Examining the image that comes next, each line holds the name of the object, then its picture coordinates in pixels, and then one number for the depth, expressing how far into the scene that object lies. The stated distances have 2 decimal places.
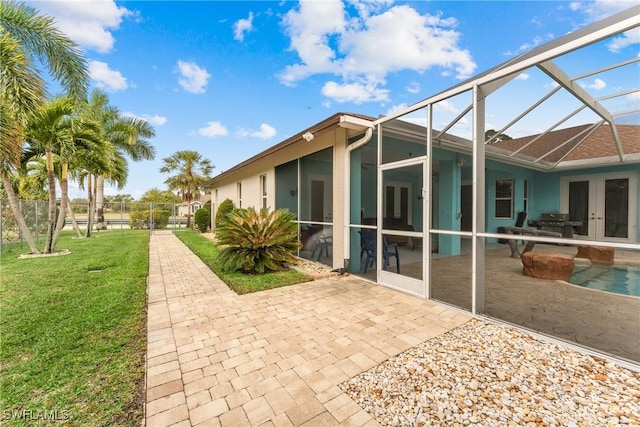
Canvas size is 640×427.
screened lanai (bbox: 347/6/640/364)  3.25
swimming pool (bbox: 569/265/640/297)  4.45
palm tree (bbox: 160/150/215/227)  25.05
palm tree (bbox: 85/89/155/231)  14.73
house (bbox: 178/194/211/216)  26.46
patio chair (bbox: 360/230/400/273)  4.98
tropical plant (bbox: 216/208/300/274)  5.70
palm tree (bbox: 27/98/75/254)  7.49
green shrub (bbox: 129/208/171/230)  20.47
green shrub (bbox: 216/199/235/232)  12.82
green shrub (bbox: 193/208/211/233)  17.19
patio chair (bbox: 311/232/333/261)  6.93
